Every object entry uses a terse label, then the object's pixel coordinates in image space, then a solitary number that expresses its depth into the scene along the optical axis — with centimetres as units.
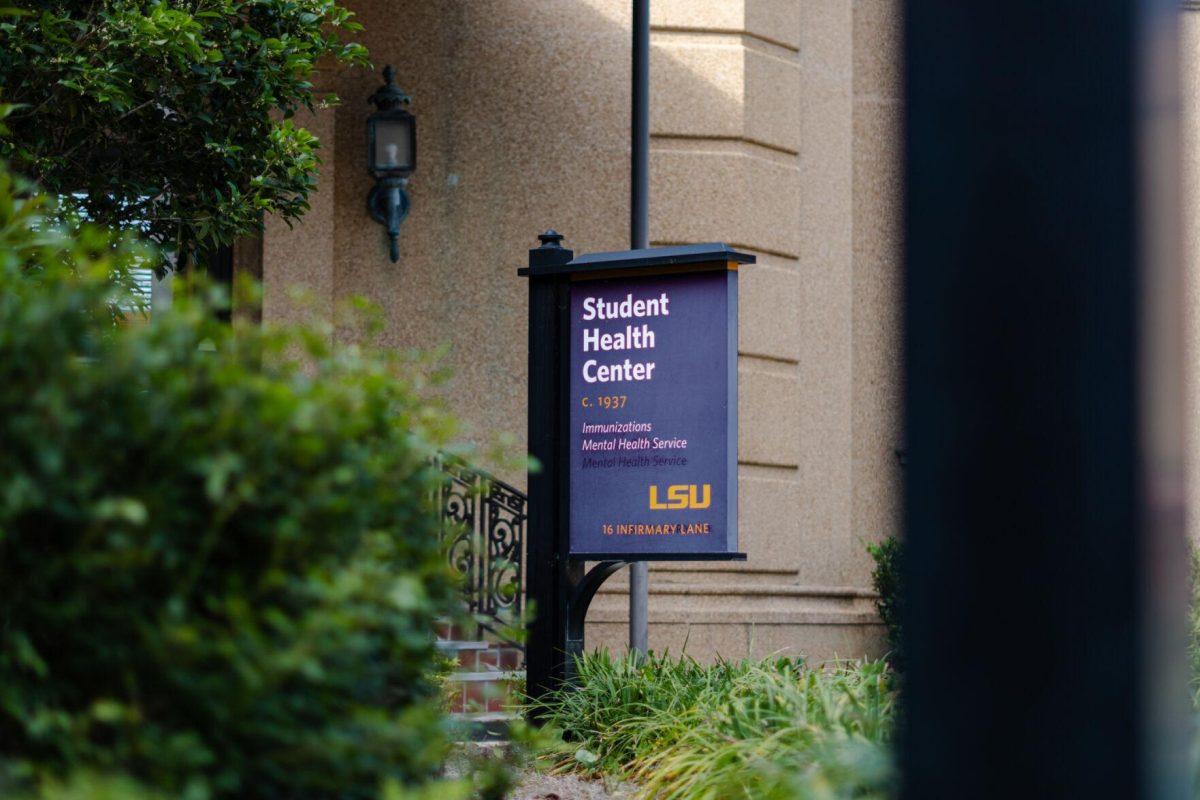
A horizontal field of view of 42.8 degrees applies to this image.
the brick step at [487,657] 1038
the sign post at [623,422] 704
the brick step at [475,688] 931
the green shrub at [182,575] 262
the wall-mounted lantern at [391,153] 1120
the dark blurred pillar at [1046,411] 190
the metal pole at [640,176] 1012
